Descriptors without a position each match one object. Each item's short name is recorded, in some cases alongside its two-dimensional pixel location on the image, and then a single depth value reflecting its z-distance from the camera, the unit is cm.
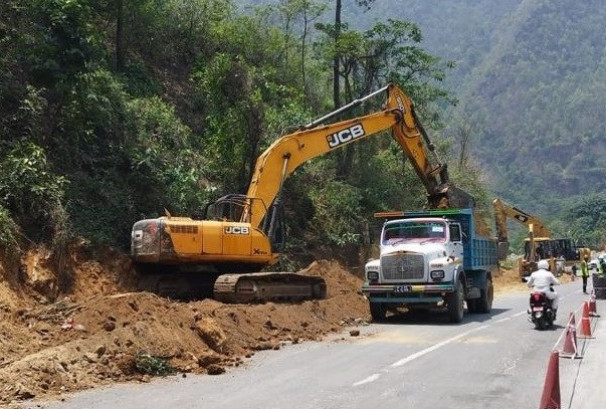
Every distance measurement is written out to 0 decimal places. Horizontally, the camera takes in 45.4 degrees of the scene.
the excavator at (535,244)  3729
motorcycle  1609
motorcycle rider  1614
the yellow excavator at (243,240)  1678
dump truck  1750
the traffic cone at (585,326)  1488
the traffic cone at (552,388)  753
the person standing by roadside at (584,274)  3019
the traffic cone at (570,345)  1228
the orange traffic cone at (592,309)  1945
